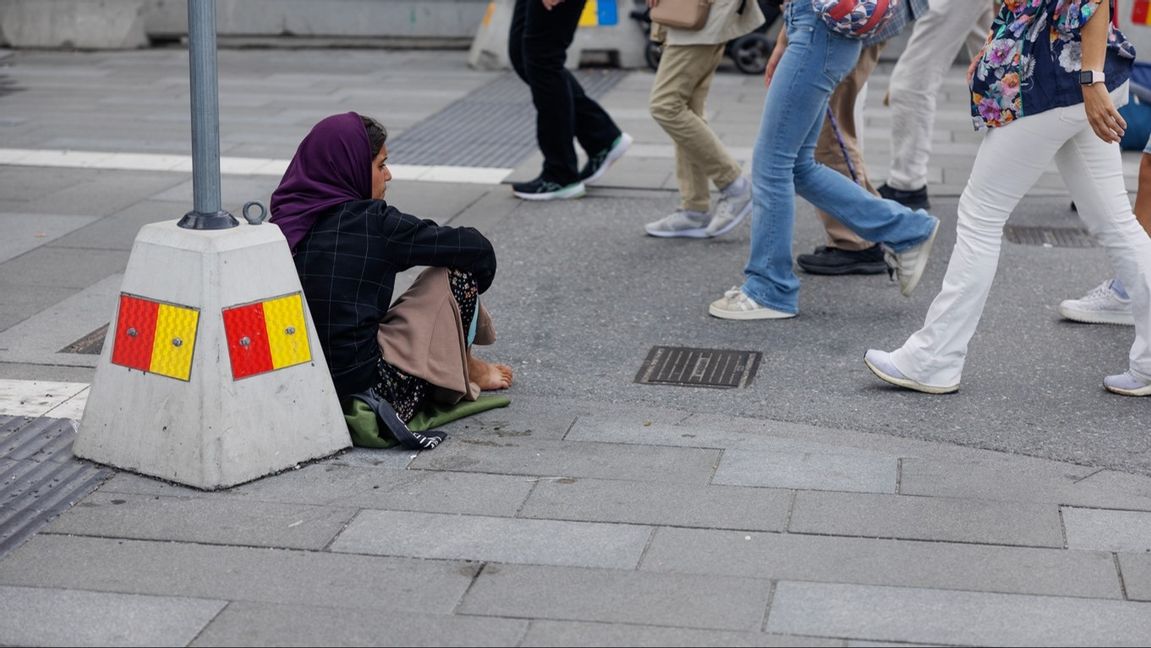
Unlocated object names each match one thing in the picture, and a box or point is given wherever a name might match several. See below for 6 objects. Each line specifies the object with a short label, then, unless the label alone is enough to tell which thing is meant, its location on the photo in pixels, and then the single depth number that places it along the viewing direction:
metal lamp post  4.06
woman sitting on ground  4.37
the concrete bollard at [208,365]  4.02
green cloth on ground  4.39
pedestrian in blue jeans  5.42
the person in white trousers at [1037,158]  4.39
